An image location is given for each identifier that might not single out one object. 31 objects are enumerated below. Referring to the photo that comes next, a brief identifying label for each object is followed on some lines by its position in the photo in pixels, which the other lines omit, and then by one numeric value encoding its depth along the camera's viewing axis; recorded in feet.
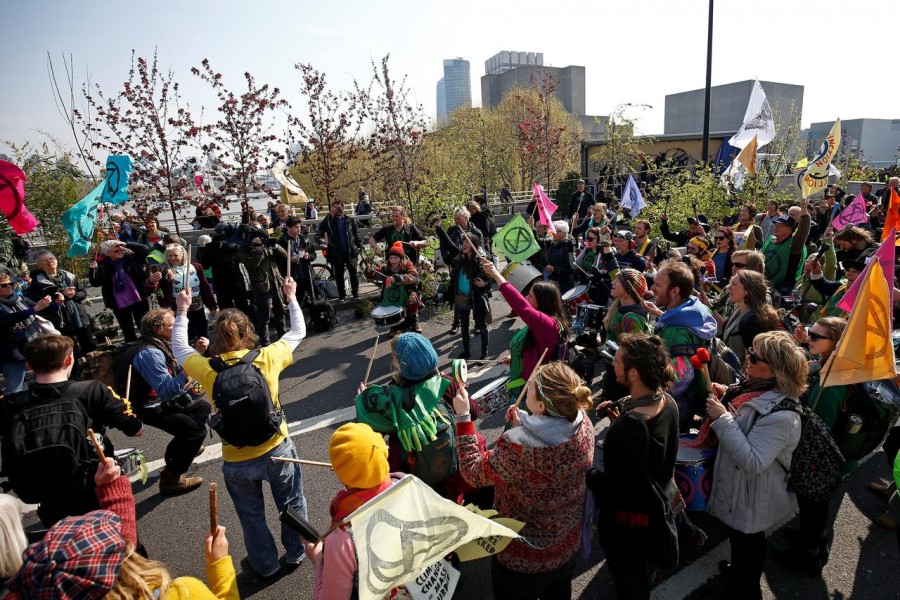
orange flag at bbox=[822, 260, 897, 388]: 10.15
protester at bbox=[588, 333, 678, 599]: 7.89
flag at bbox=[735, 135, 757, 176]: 37.66
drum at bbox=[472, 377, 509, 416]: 12.18
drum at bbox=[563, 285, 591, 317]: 23.17
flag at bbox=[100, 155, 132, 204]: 23.29
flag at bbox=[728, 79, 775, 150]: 42.16
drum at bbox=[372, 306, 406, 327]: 23.86
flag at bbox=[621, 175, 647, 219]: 36.35
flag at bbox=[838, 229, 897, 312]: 13.37
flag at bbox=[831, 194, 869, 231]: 32.73
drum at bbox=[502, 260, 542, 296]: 22.80
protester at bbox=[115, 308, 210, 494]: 12.89
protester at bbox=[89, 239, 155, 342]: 24.68
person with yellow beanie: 6.84
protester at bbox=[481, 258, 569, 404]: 12.41
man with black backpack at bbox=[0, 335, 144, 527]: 9.09
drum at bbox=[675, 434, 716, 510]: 10.33
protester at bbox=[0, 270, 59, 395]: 18.76
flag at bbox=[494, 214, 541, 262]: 21.49
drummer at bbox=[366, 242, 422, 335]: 24.17
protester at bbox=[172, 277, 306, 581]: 10.47
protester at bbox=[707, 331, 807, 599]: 9.03
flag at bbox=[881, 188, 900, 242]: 25.73
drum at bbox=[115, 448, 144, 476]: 11.89
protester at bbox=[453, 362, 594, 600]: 7.72
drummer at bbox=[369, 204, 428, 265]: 28.55
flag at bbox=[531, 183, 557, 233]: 26.50
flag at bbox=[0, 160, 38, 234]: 19.81
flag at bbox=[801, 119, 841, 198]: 31.14
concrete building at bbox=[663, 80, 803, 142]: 179.42
